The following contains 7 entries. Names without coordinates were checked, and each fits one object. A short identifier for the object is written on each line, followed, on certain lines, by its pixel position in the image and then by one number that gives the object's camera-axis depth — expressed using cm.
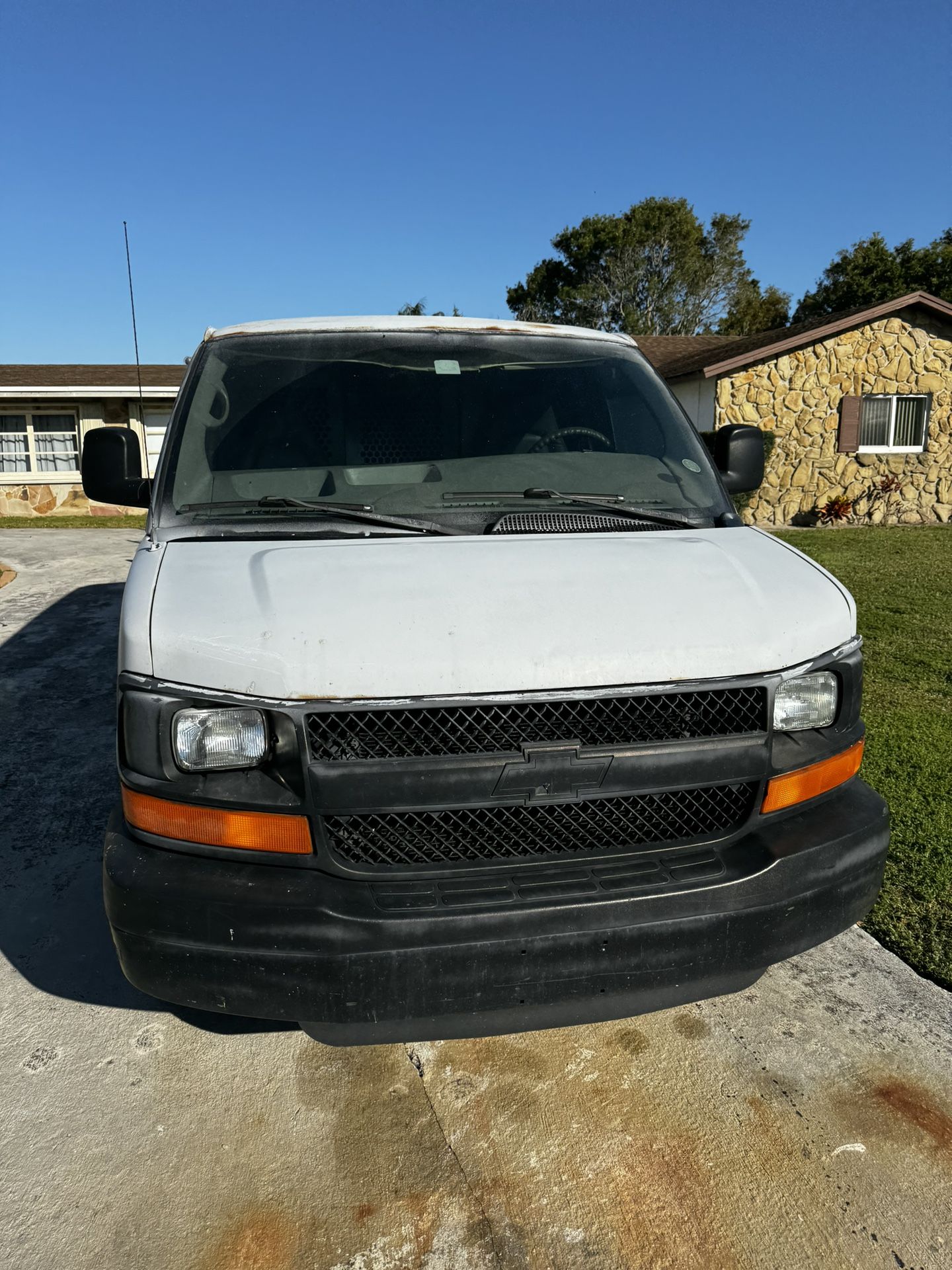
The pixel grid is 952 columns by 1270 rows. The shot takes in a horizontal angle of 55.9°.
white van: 198
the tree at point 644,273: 4384
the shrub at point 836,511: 1798
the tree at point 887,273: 3291
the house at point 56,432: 2198
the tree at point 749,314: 4594
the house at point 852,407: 1767
